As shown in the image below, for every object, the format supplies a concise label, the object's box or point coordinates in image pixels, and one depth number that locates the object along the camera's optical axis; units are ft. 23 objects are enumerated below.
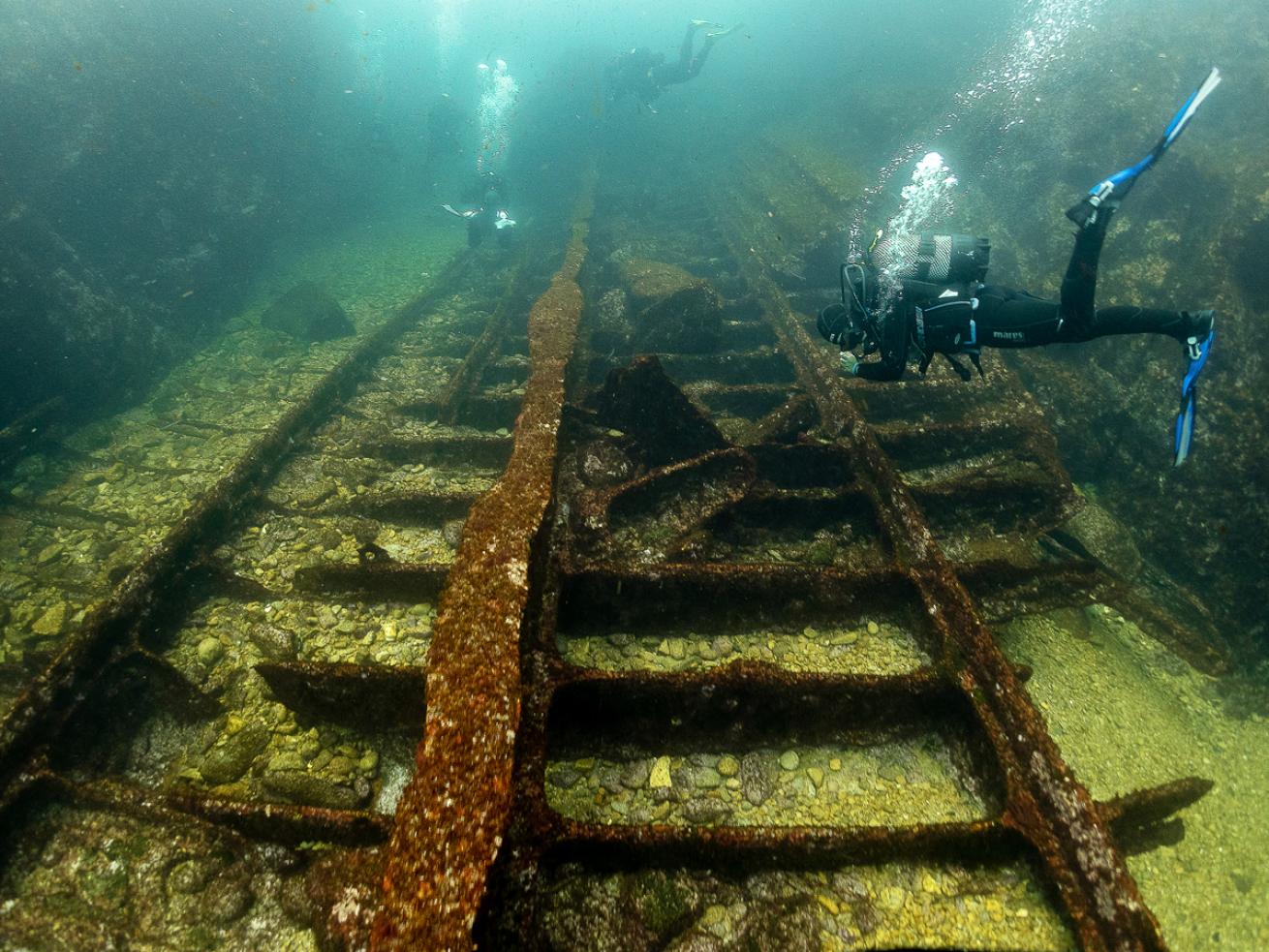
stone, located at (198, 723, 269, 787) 10.53
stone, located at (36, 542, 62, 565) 16.67
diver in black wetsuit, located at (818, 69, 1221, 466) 13.66
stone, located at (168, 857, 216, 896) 8.88
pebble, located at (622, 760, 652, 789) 10.25
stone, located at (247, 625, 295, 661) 12.93
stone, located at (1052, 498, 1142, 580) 17.06
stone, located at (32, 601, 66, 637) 14.20
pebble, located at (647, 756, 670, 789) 10.28
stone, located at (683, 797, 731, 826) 9.86
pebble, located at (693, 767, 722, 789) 10.37
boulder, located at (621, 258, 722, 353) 26.84
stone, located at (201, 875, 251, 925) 8.56
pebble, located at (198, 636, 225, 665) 12.89
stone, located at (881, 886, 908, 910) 8.68
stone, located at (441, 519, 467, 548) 16.47
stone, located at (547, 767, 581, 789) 10.11
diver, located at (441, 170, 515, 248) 55.42
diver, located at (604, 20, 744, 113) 67.87
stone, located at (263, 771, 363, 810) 9.96
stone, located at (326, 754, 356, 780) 10.47
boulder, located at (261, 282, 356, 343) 35.12
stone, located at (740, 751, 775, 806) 10.29
